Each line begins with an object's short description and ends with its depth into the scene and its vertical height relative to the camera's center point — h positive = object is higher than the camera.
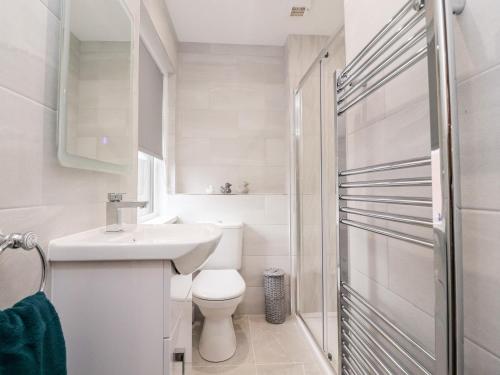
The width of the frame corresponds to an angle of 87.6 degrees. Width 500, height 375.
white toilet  1.63 -0.72
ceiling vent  1.96 +1.44
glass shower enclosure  1.74 -0.07
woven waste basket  2.13 -0.86
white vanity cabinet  0.75 -0.35
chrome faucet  1.01 -0.06
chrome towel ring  0.55 -0.10
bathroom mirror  0.84 +0.41
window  2.12 +0.09
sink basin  0.75 -0.16
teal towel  0.47 -0.29
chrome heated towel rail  0.52 -0.03
